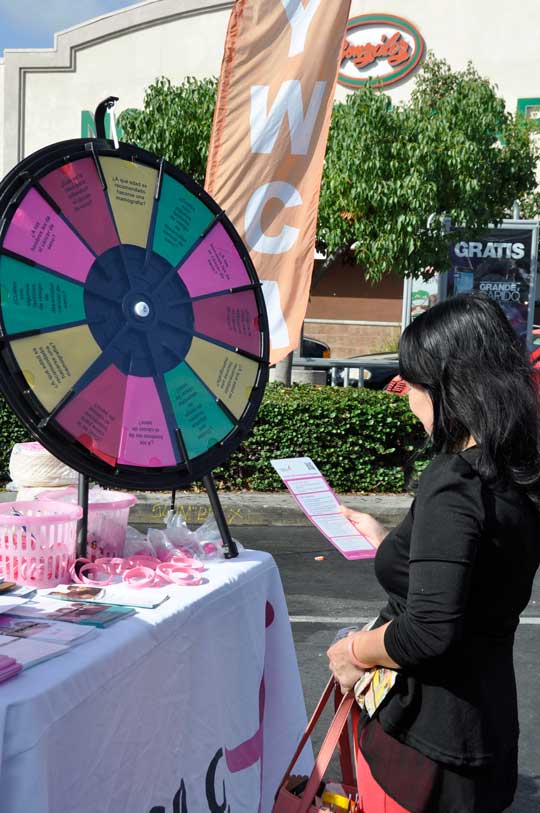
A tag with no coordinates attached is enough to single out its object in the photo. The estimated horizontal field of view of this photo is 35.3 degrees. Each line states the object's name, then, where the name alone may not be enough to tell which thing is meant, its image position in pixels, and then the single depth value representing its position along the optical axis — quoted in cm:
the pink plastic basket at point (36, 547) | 200
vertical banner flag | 440
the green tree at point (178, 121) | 1316
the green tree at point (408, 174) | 1130
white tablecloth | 148
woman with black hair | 152
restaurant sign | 2541
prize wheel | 195
